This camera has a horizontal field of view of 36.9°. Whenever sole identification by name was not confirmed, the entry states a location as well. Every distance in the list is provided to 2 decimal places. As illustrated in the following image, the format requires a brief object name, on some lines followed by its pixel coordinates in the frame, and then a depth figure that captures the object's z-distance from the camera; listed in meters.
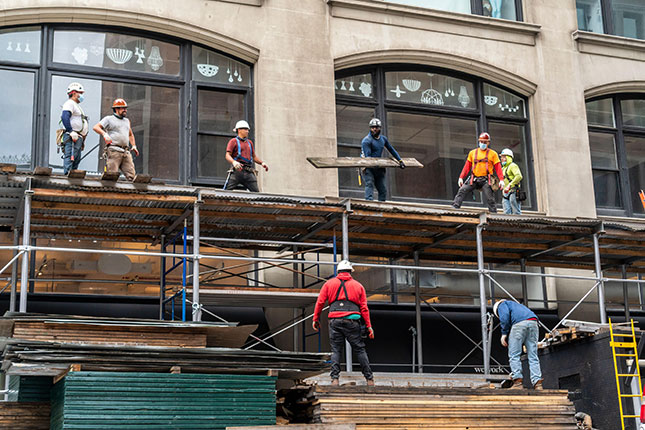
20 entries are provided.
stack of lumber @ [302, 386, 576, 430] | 14.76
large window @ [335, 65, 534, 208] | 23.77
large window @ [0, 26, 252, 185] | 21.06
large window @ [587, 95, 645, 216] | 26.25
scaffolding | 17.22
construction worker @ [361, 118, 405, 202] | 20.77
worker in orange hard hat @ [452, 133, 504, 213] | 21.84
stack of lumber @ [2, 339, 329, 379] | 13.67
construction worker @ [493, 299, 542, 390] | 17.05
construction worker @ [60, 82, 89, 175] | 17.94
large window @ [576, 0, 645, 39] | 27.42
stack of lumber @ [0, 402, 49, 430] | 14.35
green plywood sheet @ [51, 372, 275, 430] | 13.41
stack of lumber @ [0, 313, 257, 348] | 14.85
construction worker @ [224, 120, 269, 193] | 19.48
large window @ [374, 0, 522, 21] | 25.34
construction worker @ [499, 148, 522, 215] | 22.53
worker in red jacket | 15.81
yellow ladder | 16.92
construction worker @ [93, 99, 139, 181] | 18.34
